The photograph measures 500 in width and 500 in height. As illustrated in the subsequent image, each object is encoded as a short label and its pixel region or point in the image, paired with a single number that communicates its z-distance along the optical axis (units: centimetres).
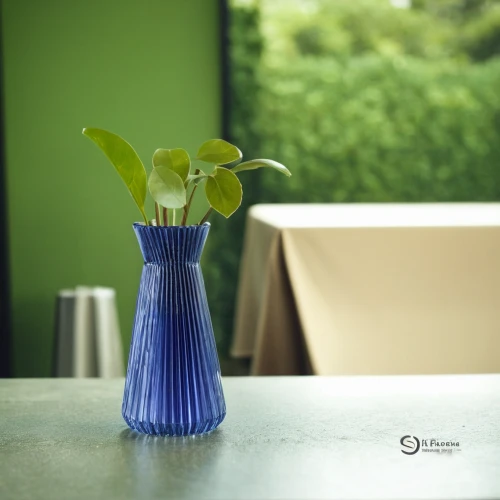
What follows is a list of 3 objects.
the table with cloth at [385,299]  215
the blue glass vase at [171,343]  125
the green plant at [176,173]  124
